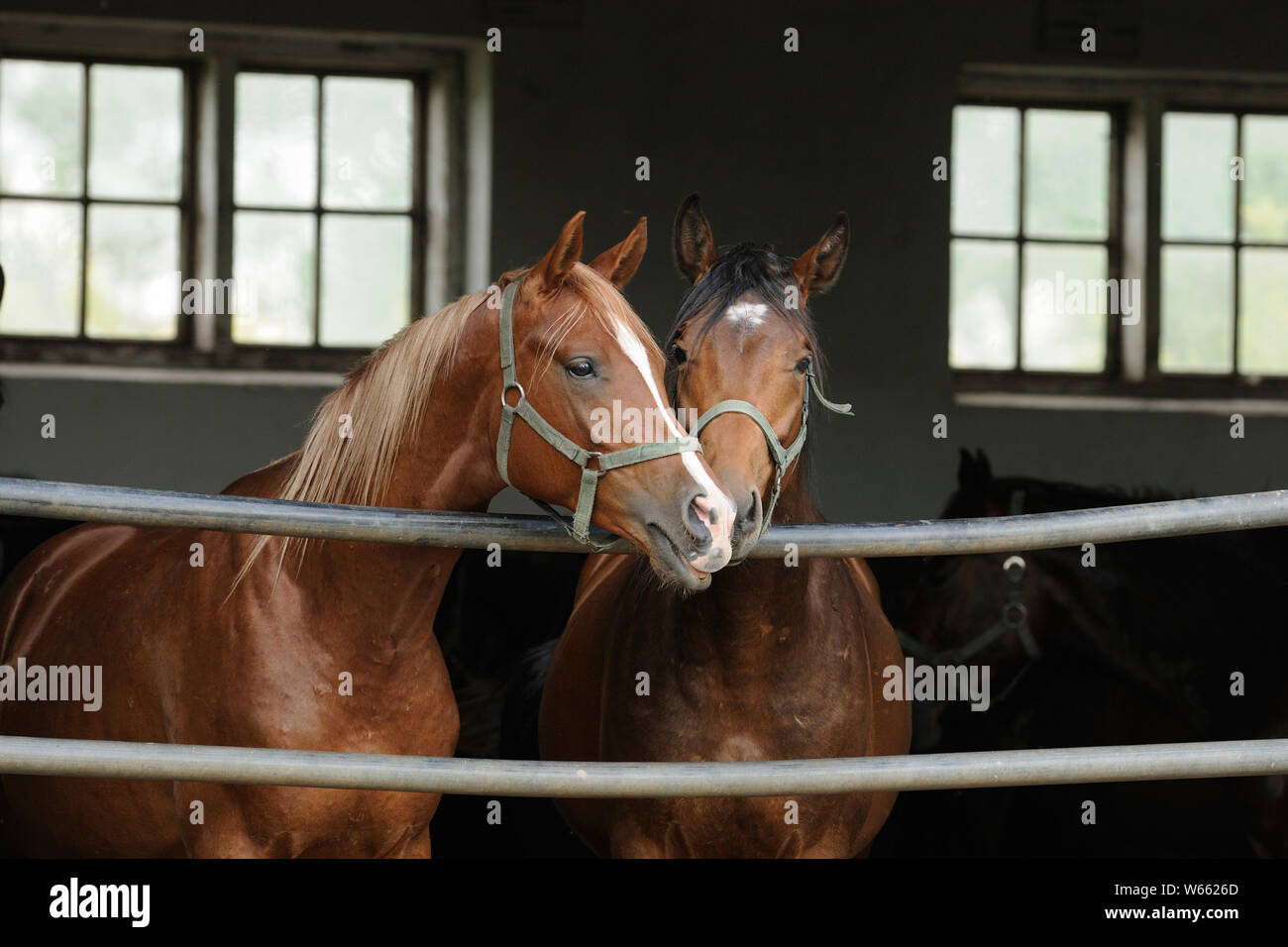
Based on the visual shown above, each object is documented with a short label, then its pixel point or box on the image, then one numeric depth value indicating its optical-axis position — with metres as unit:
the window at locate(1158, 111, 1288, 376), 5.88
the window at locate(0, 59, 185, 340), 5.20
